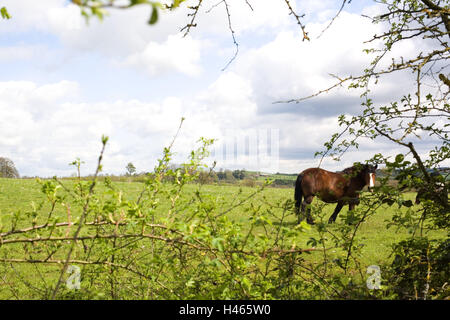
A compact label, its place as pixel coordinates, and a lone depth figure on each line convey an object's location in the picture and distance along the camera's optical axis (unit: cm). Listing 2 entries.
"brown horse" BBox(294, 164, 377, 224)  1507
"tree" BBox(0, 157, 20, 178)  4699
